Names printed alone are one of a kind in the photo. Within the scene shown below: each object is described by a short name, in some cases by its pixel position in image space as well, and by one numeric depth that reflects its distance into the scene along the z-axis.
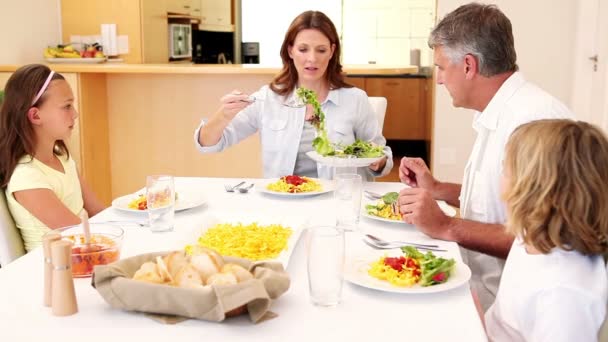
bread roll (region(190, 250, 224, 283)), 1.19
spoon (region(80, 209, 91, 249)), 1.32
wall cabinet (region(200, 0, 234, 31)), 7.46
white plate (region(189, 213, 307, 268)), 1.64
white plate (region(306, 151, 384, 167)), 2.18
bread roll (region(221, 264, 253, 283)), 1.18
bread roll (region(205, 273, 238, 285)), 1.15
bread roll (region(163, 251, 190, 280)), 1.21
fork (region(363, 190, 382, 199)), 2.09
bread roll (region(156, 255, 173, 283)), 1.18
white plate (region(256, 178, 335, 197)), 2.07
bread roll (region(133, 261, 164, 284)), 1.17
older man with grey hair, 1.71
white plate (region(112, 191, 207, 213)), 1.91
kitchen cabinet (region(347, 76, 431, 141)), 6.86
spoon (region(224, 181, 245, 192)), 2.19
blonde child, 1.17
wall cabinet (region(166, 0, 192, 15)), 6.12
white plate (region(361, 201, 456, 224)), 1.79
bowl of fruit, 4.67
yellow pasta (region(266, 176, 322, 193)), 2.11
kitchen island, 4.20
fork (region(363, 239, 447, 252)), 1.56
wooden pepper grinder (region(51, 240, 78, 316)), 1.15
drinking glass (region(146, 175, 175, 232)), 1.66
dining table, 1.10
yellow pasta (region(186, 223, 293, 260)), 1.46
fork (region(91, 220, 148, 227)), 1.78
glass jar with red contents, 1.35
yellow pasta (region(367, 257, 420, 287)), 1.30
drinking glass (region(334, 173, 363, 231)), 1.75
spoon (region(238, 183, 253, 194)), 2.16
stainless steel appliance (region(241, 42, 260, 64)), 8.67
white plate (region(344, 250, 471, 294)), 1.27
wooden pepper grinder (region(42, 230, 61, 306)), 1.19
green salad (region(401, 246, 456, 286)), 1.31
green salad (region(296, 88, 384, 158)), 2.32
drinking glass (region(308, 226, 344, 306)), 1.22
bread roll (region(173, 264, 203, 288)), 1.16
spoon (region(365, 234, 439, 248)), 1.59
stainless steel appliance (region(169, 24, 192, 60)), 6.16
